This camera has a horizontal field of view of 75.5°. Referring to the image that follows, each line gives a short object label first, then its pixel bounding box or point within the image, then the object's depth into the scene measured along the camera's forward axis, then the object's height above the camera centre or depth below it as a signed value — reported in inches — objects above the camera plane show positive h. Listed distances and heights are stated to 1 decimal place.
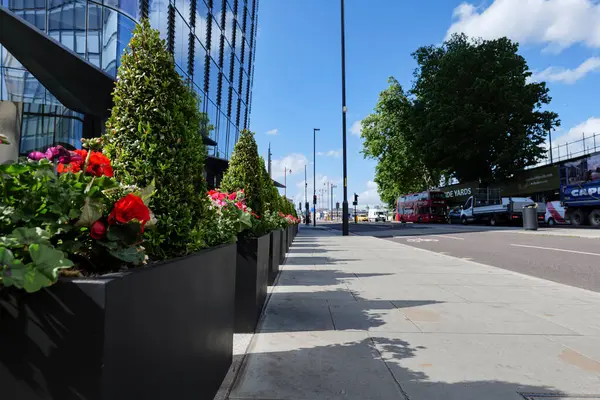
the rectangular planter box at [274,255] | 236.4 -23.5
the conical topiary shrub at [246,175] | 211.6 +24.7
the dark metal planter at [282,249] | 350.7 -27.9
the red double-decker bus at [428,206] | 1610.5 +50.8
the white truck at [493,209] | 1155.9 +28.8
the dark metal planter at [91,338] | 45.7 -14.7
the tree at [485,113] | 1280.8 +354.0
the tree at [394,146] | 1592.0 +331.0
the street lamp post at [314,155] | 1883.4 +312.9
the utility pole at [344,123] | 818.2 +204.5
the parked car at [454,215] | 1533.0 +11.9
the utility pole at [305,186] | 2524.0 +219.4
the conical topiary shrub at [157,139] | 87.0 +18.9
